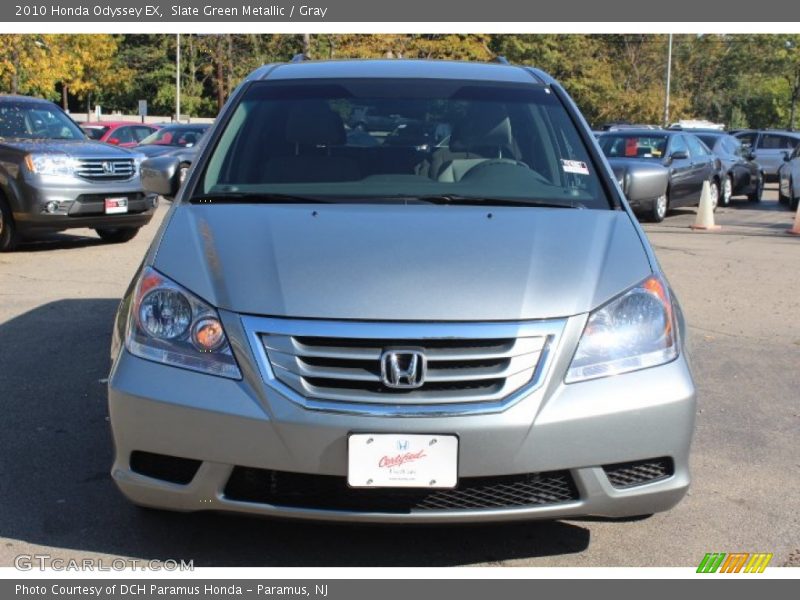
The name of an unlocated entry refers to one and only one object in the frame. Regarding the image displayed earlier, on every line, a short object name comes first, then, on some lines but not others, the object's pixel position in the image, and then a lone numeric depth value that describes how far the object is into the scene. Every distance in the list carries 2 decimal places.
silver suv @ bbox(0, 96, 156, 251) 11.14
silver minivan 3.12
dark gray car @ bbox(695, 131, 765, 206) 20.28
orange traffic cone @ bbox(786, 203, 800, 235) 14.82
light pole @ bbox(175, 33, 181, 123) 48.94
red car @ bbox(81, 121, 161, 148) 26.12
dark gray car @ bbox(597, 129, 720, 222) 16.75
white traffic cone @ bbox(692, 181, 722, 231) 15.70
